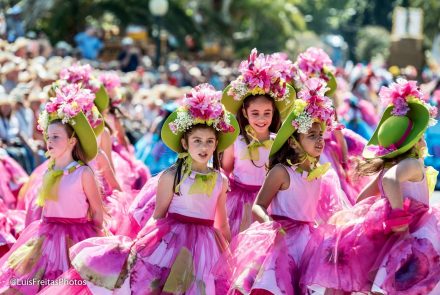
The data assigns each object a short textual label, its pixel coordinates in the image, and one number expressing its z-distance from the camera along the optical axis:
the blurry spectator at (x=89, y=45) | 25.07
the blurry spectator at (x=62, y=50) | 22.95
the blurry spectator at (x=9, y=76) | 15.33
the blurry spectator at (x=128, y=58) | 25.05
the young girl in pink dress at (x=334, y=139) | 10.09
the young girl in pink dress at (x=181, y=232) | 6.94
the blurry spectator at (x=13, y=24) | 21.12
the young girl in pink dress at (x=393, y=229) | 6.70
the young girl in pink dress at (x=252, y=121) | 8.77
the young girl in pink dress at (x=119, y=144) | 11.17
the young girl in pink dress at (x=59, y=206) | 7.66
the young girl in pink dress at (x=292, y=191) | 7.04
